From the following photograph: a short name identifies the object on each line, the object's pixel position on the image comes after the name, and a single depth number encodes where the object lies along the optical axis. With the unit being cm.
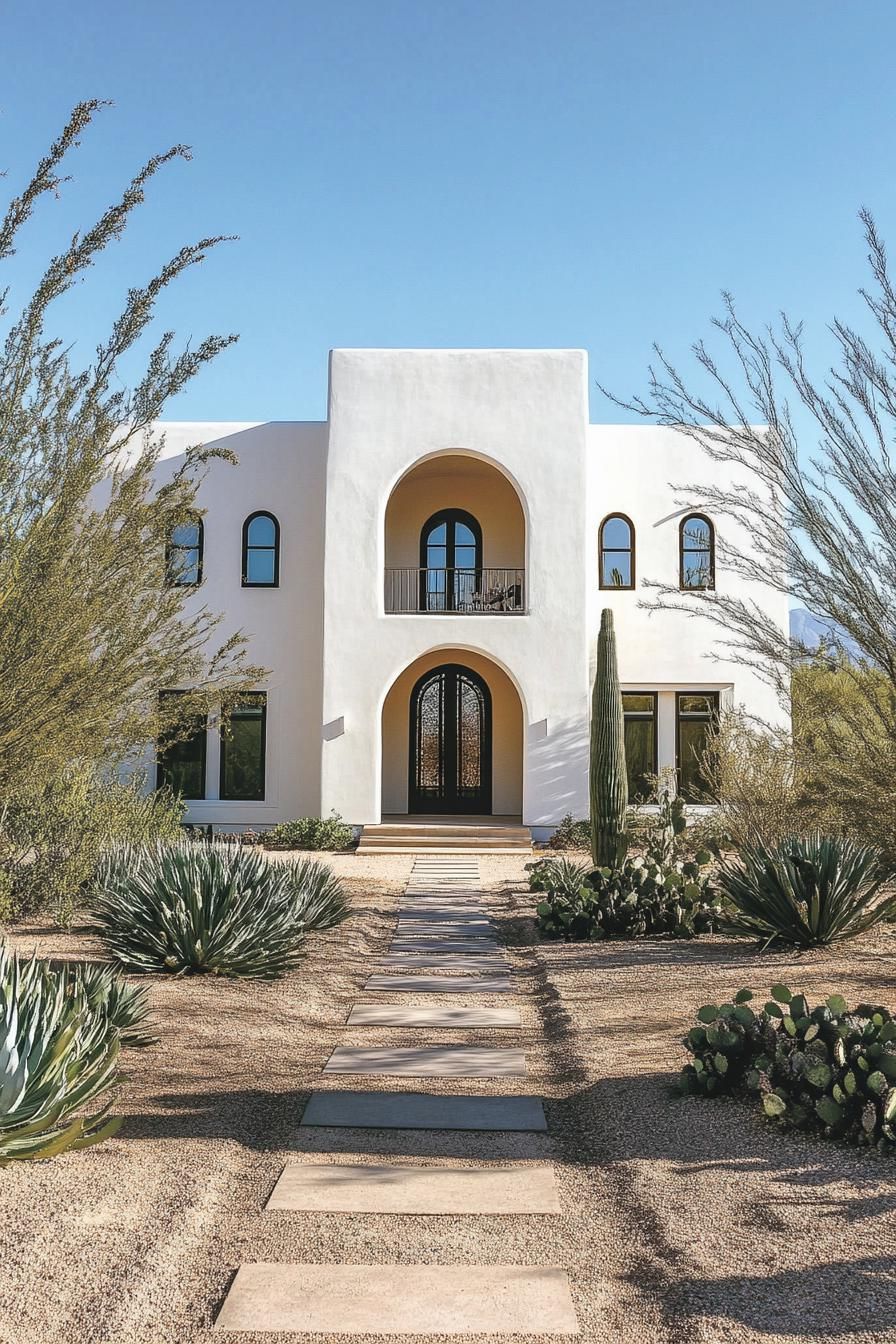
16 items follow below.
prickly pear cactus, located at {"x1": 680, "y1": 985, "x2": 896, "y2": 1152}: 429
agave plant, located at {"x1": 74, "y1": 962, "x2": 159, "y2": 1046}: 538
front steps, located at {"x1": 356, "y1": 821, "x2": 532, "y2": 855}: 1730
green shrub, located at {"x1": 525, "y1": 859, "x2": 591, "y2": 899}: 1023
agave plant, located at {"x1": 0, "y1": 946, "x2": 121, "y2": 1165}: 364
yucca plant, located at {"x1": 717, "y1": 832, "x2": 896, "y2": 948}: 834
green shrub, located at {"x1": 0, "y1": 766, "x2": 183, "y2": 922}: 992
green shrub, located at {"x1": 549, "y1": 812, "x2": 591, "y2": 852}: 1736
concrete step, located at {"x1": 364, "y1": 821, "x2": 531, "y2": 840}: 1758
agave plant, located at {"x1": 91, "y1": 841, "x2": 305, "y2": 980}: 759
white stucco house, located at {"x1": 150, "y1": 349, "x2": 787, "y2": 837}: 1819
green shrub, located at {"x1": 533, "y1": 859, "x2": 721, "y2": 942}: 948
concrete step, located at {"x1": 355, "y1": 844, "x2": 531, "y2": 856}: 1705
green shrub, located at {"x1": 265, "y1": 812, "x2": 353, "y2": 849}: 1753
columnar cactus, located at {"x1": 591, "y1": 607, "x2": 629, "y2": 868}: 1279
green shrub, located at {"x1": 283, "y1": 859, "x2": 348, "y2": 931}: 945
